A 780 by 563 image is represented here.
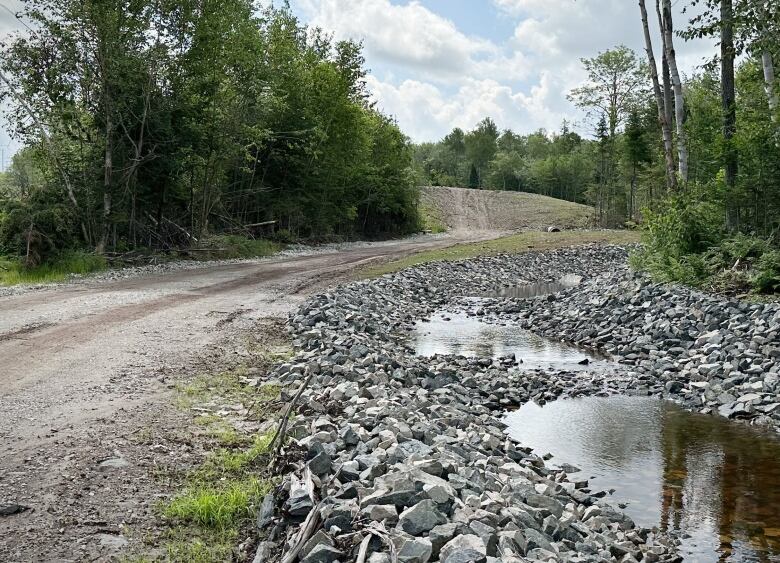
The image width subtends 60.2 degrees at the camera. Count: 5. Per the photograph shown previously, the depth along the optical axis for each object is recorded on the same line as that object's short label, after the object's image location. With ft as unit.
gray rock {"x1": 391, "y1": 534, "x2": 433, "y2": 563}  13.21
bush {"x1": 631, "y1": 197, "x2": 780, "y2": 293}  47.80
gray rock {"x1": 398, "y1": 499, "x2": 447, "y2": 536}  14.38
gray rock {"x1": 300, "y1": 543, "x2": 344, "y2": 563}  13.42
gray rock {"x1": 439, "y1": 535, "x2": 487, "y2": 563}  12.96
